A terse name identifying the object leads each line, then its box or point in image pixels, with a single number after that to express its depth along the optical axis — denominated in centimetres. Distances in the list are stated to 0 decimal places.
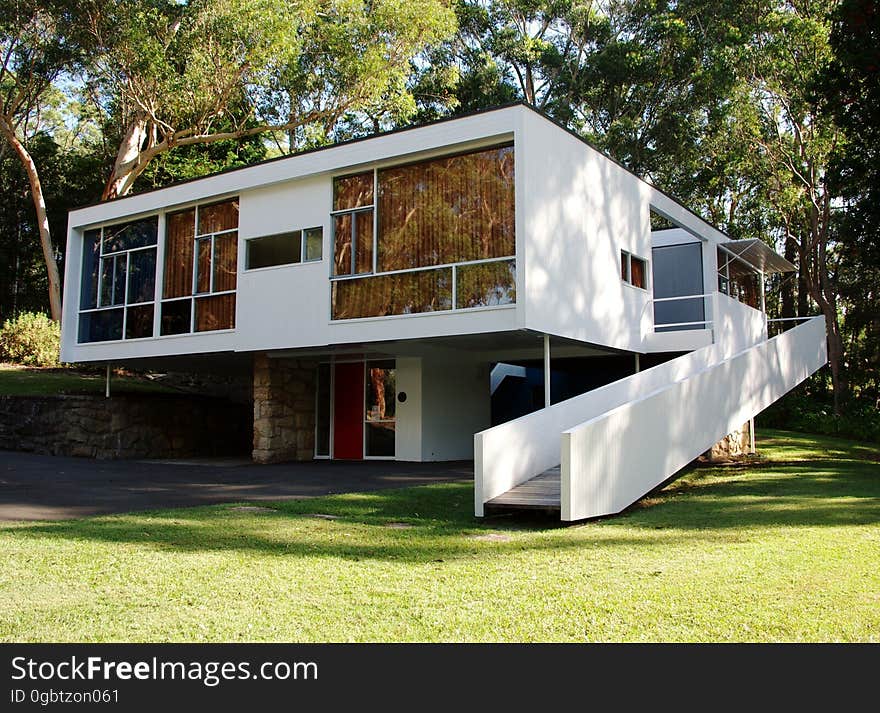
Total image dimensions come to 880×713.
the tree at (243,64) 2316
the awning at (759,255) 1823
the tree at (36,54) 2334
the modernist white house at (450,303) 1082
